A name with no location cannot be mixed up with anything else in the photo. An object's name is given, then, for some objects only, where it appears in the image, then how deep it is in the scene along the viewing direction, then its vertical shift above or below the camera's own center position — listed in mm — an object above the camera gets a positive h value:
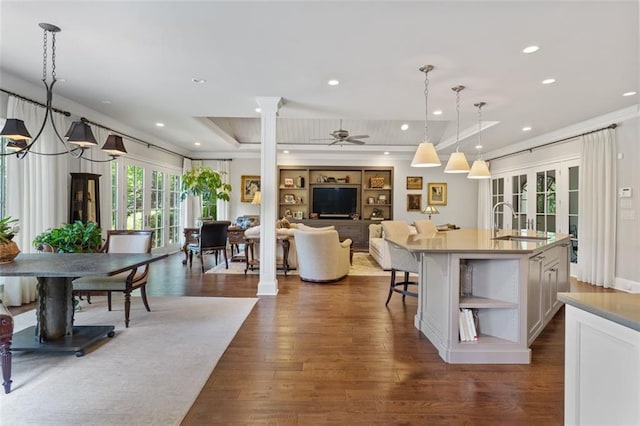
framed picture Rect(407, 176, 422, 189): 9414 +814
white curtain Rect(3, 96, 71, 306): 3814 +250
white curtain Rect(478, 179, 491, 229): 8719 +195
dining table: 2596 -808
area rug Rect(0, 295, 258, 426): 1966 -1194
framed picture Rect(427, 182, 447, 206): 9445 +507
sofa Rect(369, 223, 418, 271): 6395 -759
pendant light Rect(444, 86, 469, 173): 4016 +585
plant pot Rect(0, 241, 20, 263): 2641 -347
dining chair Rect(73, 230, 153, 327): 3355 -707
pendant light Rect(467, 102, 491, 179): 4305 +525
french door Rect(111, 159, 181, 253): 6117 +189
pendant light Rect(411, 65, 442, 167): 3647 +605
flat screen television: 9531 +265
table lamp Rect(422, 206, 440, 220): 8102 +22
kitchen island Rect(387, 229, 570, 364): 2668 -716
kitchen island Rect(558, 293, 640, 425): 1113 -535
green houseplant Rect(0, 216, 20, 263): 2646 -288
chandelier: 2744 +654
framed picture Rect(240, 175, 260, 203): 9359 +644
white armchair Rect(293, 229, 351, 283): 5230 -708
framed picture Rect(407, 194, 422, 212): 9430 +249
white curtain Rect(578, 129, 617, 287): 4973 +44
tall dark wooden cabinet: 4617 +162
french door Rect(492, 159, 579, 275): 5895 +298
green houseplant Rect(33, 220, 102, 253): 3416 -320
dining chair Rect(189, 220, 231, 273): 6109 -550
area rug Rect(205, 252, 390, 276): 6059 -1127
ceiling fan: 6520 +1454
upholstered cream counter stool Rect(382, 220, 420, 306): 3895 -637
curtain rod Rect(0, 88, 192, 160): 3793 +1343
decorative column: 4625 +98
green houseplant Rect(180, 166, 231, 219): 7102 +569
